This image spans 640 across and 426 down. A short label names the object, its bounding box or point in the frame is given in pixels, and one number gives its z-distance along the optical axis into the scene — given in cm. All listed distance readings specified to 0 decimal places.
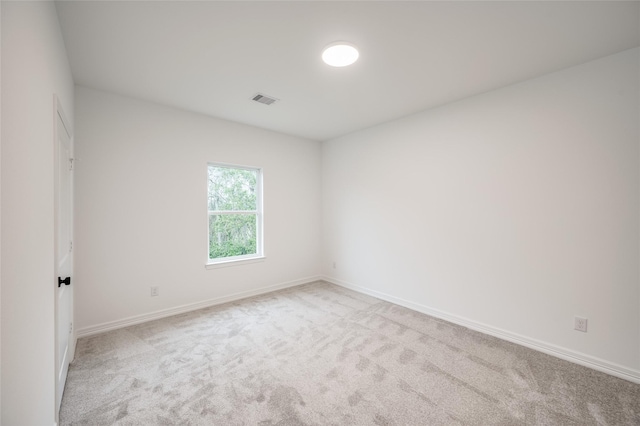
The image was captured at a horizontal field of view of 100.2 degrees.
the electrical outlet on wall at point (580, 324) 231
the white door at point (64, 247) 166
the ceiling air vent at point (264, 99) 298
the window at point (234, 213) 379
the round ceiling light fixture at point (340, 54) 207
